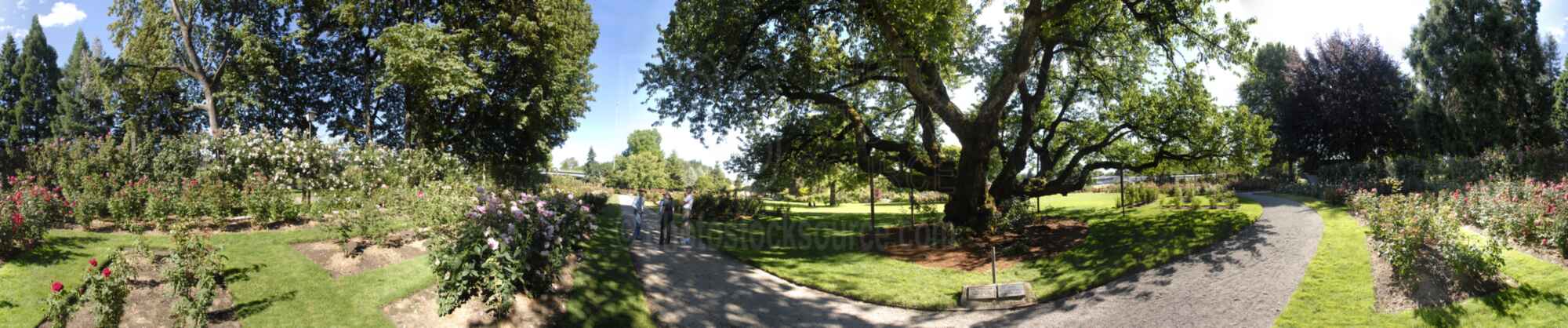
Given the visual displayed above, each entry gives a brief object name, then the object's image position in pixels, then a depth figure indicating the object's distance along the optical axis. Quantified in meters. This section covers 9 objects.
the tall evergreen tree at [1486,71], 19.59
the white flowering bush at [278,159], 13.77
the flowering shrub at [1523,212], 7.73
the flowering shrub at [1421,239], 7.03
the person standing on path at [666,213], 13.97
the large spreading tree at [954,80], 13.49
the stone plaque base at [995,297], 9.08
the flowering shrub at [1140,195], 22.70
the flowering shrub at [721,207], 24.06
